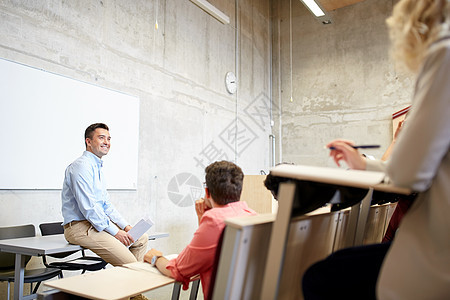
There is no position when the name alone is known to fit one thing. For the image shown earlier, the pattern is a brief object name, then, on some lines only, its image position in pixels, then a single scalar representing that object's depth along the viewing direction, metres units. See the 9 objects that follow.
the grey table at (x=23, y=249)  2.49
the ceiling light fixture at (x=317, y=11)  6.14
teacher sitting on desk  3.01
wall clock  6.75
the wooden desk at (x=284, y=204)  1.00
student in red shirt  1.62
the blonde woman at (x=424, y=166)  0.85
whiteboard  3.45
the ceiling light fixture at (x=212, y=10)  5.65
